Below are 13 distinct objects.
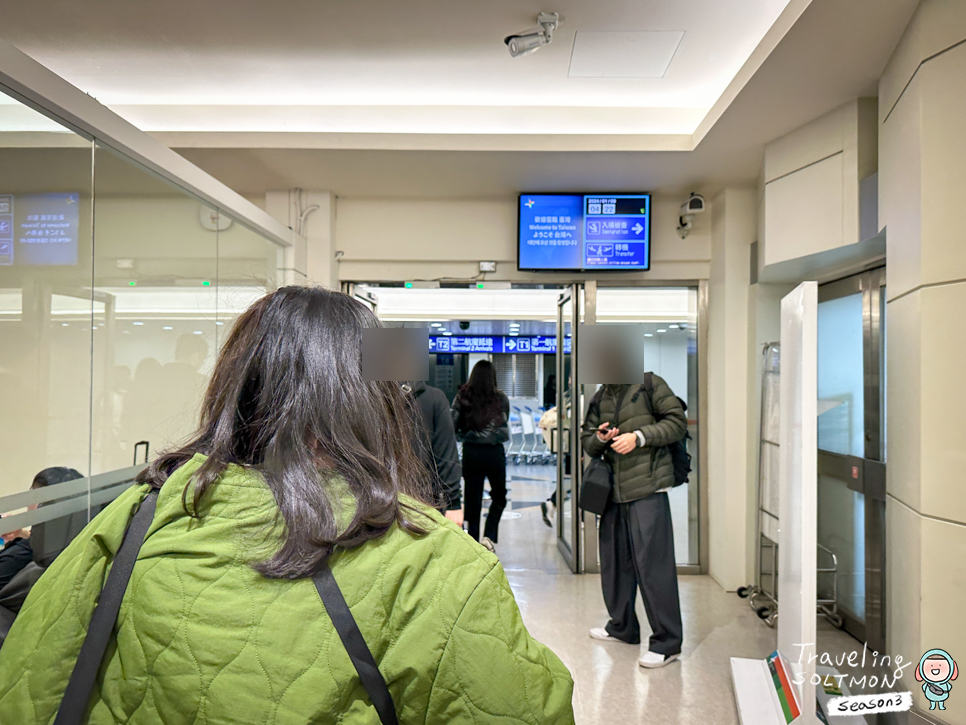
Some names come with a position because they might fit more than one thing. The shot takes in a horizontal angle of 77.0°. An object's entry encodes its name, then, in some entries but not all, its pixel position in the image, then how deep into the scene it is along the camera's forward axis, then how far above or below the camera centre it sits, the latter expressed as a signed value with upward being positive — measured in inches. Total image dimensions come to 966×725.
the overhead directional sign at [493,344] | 302.5 +14.2
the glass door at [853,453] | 119.5 -16.6
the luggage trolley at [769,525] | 134.6 -35.9
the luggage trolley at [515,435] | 316.8 -34.0
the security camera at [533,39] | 101.8 +57.9
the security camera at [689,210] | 158.2 +42.6
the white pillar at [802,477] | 77.2 -13.7
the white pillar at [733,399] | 154.9 -6.7
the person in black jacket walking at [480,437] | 182.1 -19.9
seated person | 63.1 -19.5
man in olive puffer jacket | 114.2 -24.7
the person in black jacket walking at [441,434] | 111.7 -11.8
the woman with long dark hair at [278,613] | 24.0 -10.0
